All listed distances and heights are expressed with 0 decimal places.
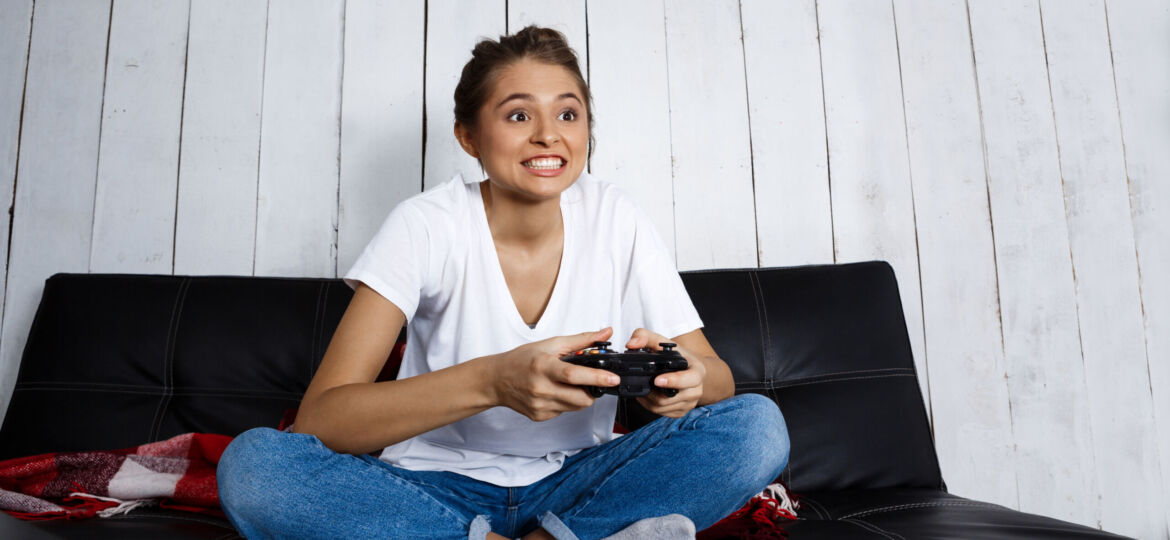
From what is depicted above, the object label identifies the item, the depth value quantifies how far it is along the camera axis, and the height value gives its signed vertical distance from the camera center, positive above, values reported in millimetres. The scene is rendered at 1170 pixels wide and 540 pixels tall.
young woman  909 -54
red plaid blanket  1146 -216
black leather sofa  1376 -41
